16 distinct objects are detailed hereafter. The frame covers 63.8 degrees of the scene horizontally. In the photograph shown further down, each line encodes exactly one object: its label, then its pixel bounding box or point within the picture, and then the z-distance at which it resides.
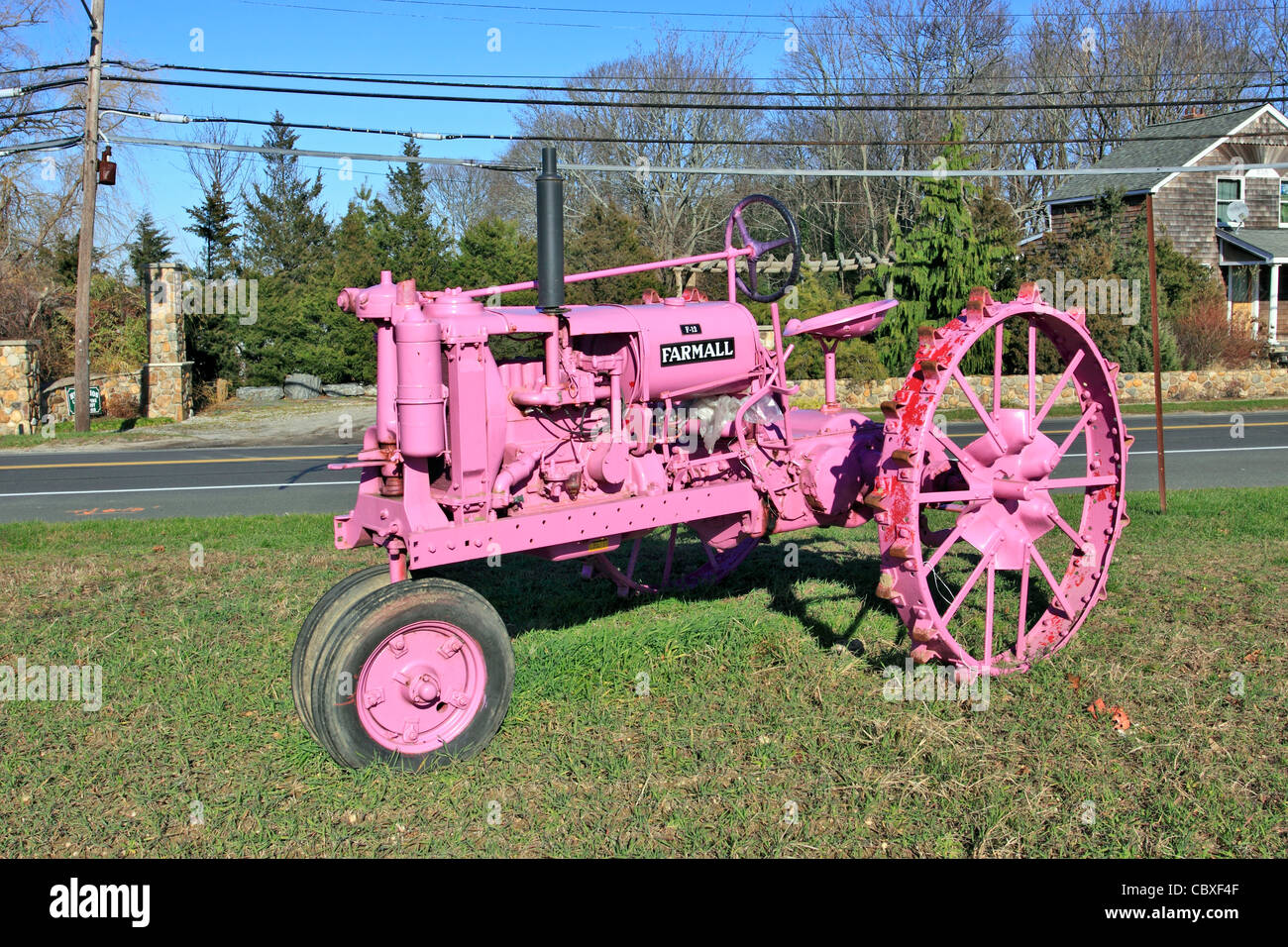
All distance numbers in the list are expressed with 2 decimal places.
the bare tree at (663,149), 32.78
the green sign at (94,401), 21.42
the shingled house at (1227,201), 30.52
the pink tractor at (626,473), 4.47
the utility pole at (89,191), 19.03
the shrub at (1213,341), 23.31
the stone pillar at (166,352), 21.39
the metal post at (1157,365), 8.51
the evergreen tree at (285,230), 34.84
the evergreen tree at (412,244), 24.27
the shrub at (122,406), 22.42
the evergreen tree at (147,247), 28.84
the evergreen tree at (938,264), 21.52
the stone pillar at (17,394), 20.39
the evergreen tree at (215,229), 31.28
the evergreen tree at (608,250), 21.80
